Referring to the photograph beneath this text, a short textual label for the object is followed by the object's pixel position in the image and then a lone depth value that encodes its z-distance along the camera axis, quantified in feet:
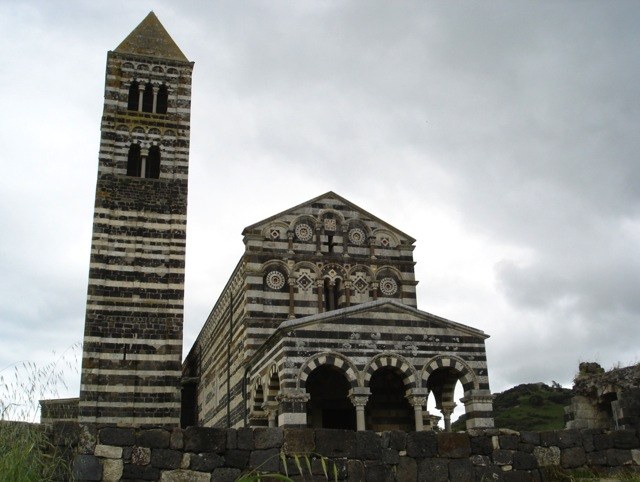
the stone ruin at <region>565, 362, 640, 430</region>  61.87
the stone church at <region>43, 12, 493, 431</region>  62.64
